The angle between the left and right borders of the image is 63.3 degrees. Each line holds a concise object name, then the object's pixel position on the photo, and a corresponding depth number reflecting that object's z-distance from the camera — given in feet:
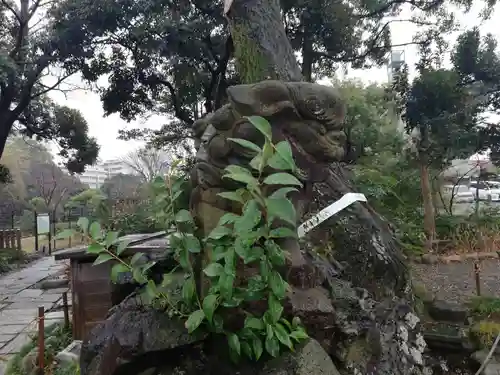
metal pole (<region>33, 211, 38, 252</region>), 32.04
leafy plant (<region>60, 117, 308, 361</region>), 3.20
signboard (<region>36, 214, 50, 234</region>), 32.14
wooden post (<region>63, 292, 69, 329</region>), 12.40
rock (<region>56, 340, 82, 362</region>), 8.57
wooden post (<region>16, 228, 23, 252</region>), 32.08
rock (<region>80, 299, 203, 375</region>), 3.85
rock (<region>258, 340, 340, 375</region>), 3.58
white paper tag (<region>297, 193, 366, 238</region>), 4.50
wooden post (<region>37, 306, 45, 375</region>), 8.67
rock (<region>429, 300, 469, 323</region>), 11.32
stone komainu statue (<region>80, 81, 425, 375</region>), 3.89
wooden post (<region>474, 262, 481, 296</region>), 11.99
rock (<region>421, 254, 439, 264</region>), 20.91
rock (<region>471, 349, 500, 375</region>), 9.22
